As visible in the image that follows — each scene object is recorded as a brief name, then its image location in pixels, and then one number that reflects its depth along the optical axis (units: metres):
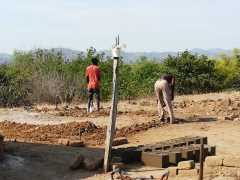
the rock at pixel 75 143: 11.69
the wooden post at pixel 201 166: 8.12
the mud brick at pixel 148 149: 10.61
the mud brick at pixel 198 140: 11.16
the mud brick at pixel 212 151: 10.57
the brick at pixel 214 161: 8.55
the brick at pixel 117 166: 9.09
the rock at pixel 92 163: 9.78
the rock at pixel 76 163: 9.90
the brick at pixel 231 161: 8.41
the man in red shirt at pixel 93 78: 15.84
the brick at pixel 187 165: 9.04
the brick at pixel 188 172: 8.83
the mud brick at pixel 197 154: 10.35
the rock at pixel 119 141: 12.03
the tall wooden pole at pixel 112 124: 9.71
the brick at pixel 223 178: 7.85
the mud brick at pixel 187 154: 10.23
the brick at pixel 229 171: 8.24
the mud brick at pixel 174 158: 10.04
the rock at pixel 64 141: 11.76
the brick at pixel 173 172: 9.01
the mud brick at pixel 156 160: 9.95
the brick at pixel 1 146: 9.91
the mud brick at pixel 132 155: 10.36
